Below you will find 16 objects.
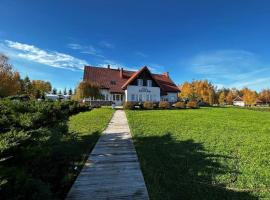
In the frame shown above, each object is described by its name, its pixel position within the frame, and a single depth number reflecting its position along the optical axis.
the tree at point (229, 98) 74.14
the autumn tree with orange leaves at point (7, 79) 33.63
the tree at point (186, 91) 44.76
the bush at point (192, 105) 24.19
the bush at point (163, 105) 22.05
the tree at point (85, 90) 20.34
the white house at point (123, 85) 26.38
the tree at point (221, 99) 67.42
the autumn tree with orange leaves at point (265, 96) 78.96
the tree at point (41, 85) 64.36
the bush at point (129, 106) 19.63
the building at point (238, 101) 73.13
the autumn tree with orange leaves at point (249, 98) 59.43
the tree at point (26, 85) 55.97
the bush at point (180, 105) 23.39
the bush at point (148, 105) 20.87
